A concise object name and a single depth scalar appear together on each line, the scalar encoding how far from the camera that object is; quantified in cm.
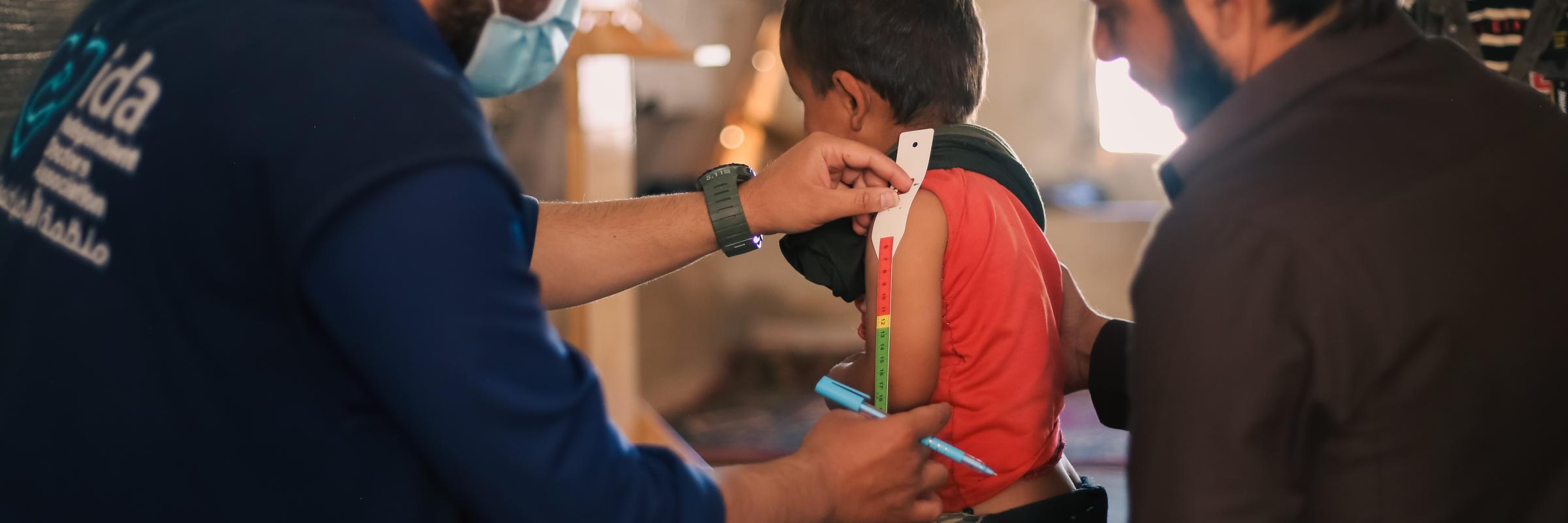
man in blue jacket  87
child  153
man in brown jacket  86
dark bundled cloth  158
